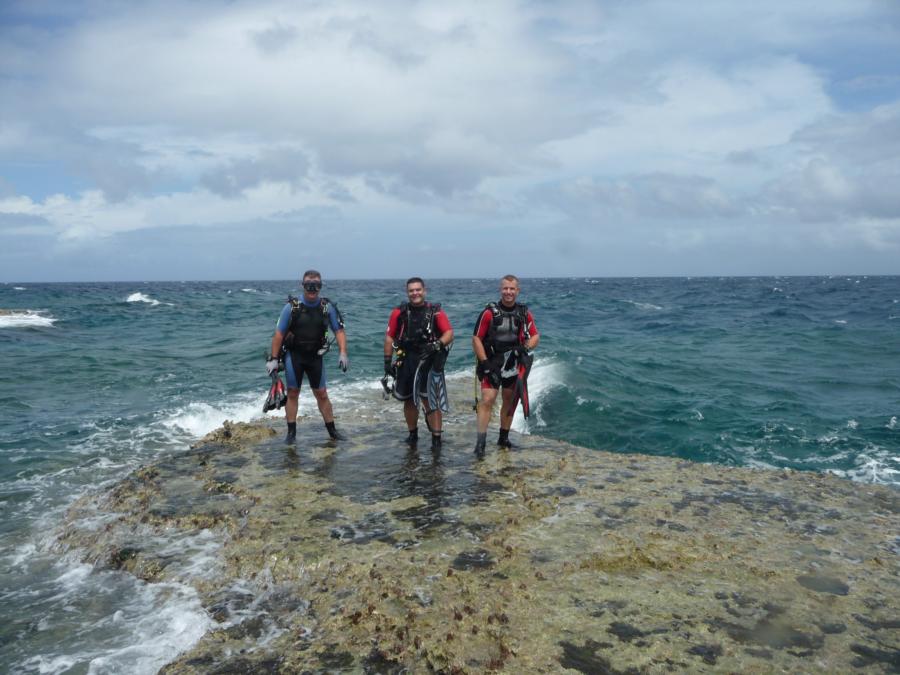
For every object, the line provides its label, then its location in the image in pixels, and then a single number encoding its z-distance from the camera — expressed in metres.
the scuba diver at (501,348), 8.43
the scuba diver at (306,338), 8.88
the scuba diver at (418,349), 8.60
